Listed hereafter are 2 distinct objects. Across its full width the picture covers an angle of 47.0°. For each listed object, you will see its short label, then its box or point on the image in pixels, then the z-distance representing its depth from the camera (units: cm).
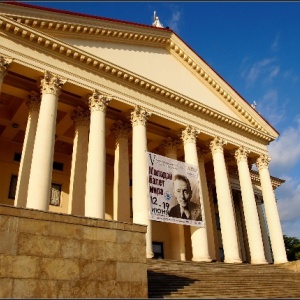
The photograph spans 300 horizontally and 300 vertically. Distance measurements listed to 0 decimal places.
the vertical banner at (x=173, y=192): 1744
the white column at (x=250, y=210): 2253
